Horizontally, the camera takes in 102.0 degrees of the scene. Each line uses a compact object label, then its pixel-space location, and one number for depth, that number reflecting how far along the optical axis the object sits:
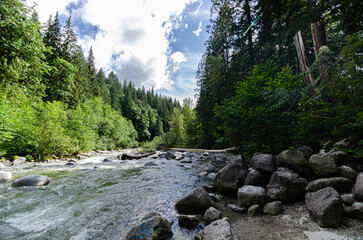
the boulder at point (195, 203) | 3.27
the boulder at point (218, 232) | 2.11
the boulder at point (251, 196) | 3.21
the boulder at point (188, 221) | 2.71
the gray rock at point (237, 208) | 3.18
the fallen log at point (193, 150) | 10.48
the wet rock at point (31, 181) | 4.88
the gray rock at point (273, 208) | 2.87
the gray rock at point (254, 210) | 2.97
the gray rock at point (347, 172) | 2.86
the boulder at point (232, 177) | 4.20
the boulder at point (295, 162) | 3.75
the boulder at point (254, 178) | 4.04
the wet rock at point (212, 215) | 2.90
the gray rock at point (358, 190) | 2.25
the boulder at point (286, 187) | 3.14
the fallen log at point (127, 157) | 13.77
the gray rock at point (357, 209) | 2.08
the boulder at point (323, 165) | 3.13
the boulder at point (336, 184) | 2.75
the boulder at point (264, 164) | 4.24
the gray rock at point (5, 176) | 5.36
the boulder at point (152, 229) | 2.24
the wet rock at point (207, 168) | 7.17
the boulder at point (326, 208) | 2.12
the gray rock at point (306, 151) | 4.45
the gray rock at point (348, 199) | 2.38
